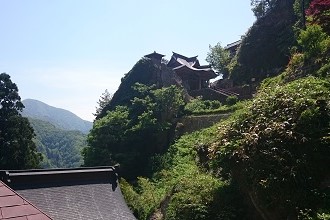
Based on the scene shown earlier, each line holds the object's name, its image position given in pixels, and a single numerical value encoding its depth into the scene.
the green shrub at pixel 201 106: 28.86
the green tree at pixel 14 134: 24.09
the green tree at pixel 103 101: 41.67
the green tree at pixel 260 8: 39.81
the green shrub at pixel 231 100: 28.42
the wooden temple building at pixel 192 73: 38.28
